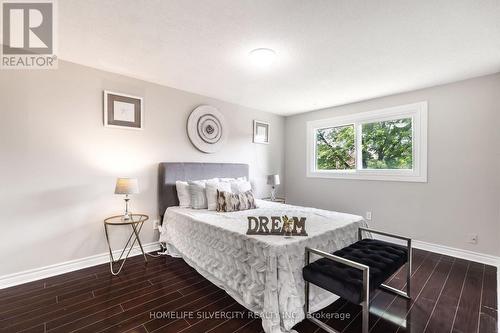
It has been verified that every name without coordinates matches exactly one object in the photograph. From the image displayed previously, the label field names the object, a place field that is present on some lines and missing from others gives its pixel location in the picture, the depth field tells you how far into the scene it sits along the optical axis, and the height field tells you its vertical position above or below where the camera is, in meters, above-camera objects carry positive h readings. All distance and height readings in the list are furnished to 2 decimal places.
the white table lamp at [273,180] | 4.41 -0.29
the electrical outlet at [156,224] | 3.28 -0.85
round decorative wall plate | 3.70 +0.61
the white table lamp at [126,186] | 2.63 -0.25
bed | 1.71 -0.78
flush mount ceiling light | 2.38 +1.18
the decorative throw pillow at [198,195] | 3.15 -0.42
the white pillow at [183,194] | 3.23 -0.42
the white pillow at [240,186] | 3.49 -0.34
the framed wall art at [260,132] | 4.66 +0.70
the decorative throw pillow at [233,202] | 2.97 -0.49
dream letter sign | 1.99 -0.57
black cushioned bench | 1.52 -0.78
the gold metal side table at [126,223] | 2.64 -0.82
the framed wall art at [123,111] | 2.90 +0.71
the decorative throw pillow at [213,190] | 3.08 -0.35
